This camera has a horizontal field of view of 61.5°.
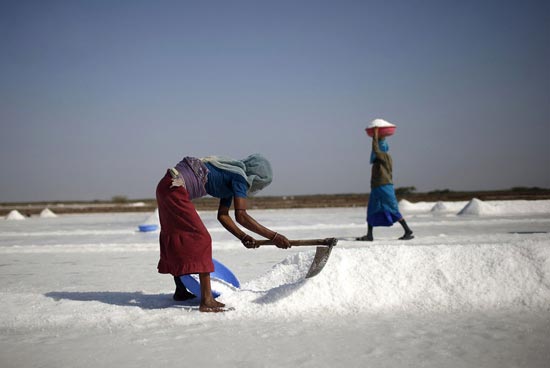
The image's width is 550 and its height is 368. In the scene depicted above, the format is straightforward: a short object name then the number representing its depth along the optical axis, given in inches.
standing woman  252.4
